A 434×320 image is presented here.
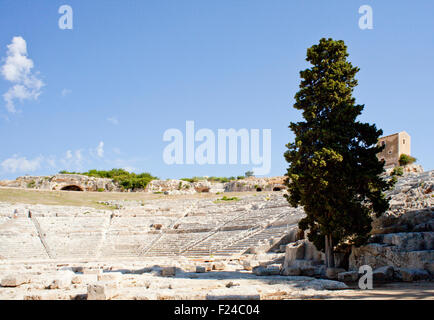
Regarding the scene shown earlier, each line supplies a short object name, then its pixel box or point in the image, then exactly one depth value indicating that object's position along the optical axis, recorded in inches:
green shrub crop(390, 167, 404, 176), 1234.4
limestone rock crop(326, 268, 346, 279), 495.5
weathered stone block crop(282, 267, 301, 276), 539.8
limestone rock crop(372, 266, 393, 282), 429.1
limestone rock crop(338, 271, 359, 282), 448.6
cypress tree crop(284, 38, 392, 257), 508.4
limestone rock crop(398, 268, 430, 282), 414.9
